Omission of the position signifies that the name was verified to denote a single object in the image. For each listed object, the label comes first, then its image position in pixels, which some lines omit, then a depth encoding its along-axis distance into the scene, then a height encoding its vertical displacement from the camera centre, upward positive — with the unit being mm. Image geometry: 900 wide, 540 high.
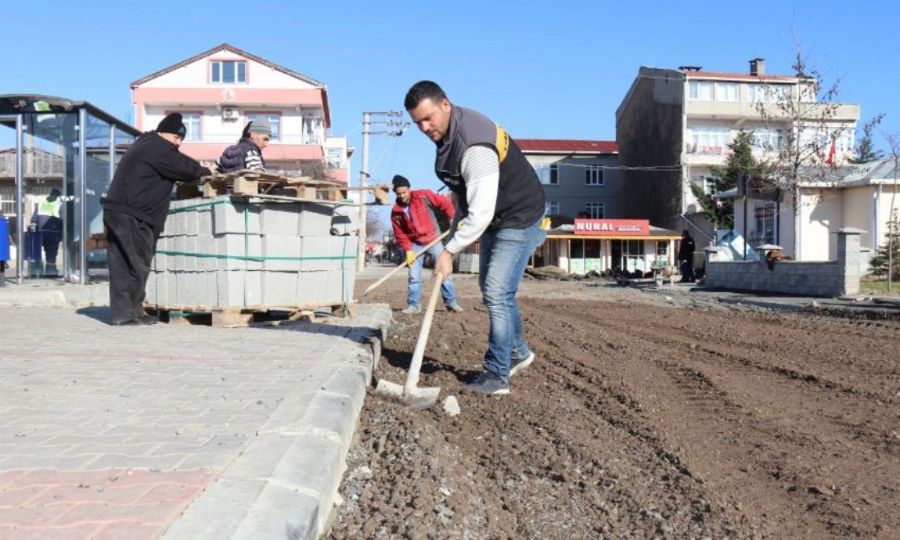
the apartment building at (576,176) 61062 +5613
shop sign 44938 +1416
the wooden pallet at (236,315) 7957 -638
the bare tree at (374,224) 91162 +3252
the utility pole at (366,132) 42350 +6639
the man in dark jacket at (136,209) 8117 +407
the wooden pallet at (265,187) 7527 +620
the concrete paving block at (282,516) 2384 -784
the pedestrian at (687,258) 27547 -137
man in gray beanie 8453 +1015
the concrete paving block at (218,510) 2332 -767
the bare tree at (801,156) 25469 +3147
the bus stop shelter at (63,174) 12961 +1216
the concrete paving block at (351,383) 4523 -732
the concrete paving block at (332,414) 3654 -745
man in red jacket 11289 +426
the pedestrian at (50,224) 13375 +419
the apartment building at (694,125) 49156 +7763
